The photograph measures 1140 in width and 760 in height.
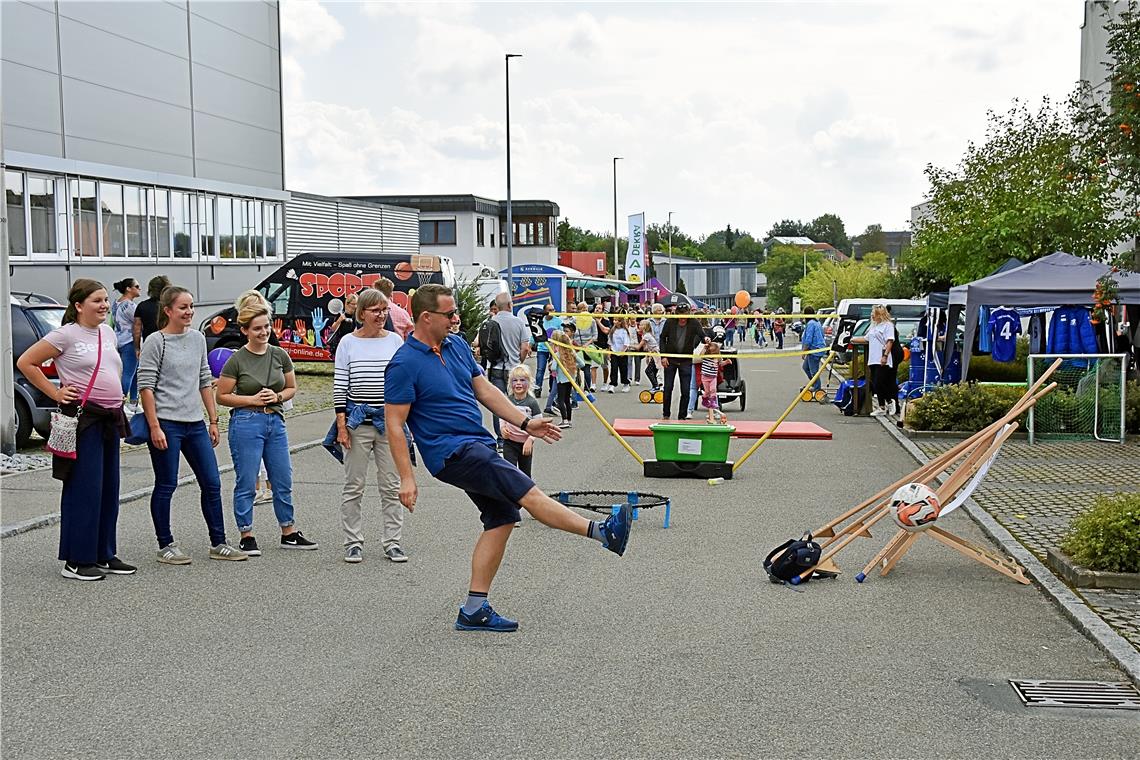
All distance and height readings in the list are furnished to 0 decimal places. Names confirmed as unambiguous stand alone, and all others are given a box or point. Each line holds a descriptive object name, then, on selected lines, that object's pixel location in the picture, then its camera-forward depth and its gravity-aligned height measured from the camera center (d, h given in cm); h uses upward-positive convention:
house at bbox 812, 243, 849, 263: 17200 +706
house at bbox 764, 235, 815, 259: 17516 +848
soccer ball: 817 -133
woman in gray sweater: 828 -70
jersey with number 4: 1850 -45
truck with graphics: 2798 +33
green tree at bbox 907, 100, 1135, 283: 2681 +200
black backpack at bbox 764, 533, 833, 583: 792 -162
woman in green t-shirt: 866 -78
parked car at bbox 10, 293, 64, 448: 1395 -56
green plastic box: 1268 -142
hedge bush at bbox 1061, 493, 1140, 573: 775 -148
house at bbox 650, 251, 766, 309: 12594 +260
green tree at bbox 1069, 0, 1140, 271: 1023 +154
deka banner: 5893 +228
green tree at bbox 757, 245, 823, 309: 13175 +296
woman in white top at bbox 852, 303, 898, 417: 2033 -88
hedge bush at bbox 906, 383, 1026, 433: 1738 -150
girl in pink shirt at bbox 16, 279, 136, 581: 780 -65
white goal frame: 1609 -142
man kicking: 647 -70
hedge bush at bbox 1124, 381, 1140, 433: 1669 -148
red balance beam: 1331 -139
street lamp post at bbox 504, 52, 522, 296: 4222 +193
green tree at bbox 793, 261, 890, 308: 7753 +122
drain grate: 555 -176
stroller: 2142 -145
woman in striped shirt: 865 -79
